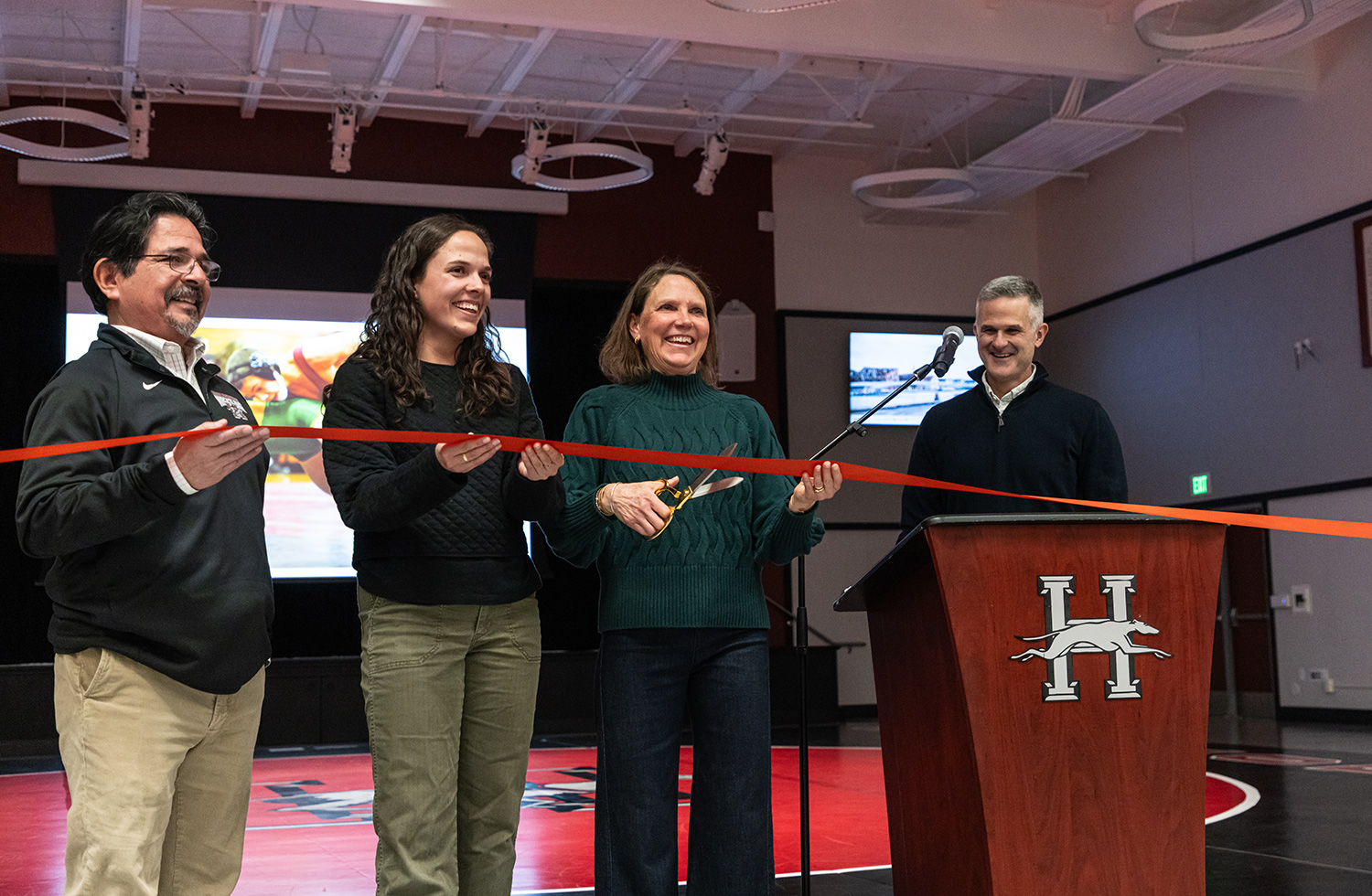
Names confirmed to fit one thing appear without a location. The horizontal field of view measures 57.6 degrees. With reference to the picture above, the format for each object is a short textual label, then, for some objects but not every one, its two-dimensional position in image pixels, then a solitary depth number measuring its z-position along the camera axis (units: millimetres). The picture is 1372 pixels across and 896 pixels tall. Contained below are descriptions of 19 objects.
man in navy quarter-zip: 3094
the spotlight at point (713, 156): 9586
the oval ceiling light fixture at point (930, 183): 9391
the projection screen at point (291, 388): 8914
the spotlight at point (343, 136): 8883
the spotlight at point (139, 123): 8352
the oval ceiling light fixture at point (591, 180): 8875
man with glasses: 1715
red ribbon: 1806
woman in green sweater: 2141
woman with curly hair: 1970
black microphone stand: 2486
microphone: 2443
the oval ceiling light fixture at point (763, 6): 6018
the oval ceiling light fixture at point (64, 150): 7973
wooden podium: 2109
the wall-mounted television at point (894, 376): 11117
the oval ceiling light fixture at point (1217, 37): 7059
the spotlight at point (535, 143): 9133
